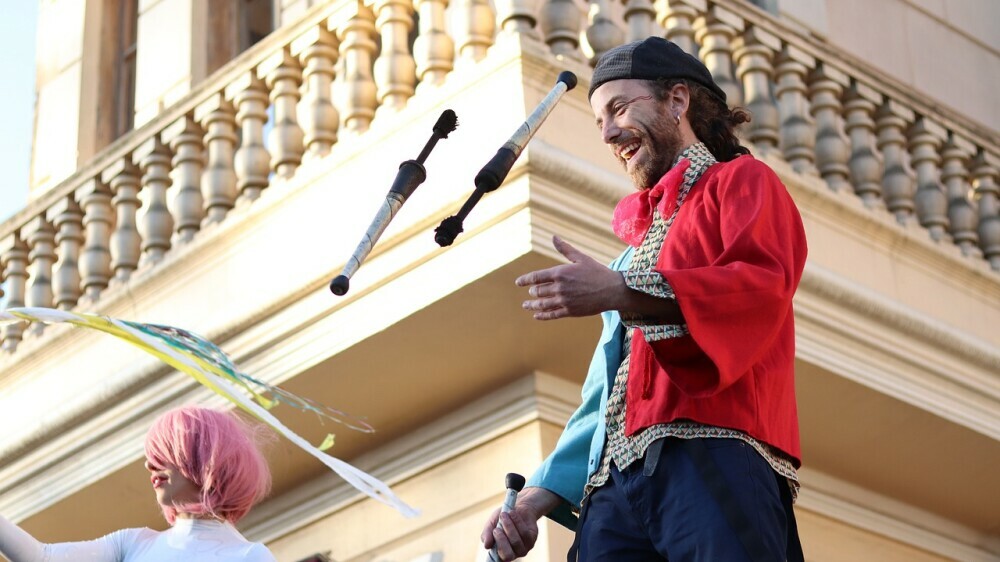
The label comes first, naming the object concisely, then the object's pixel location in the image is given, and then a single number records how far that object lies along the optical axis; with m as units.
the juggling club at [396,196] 6.84
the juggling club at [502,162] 6.89
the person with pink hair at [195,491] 8.21
